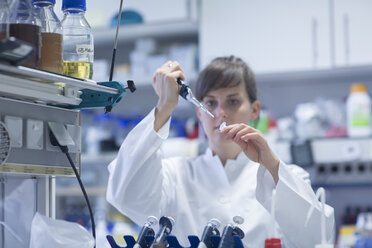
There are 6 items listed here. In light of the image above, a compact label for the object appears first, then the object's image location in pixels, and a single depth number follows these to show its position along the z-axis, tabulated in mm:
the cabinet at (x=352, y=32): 2758
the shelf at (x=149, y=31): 3186
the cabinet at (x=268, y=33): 2840
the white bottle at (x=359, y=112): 2744
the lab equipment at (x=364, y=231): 2393
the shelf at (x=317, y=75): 2857
